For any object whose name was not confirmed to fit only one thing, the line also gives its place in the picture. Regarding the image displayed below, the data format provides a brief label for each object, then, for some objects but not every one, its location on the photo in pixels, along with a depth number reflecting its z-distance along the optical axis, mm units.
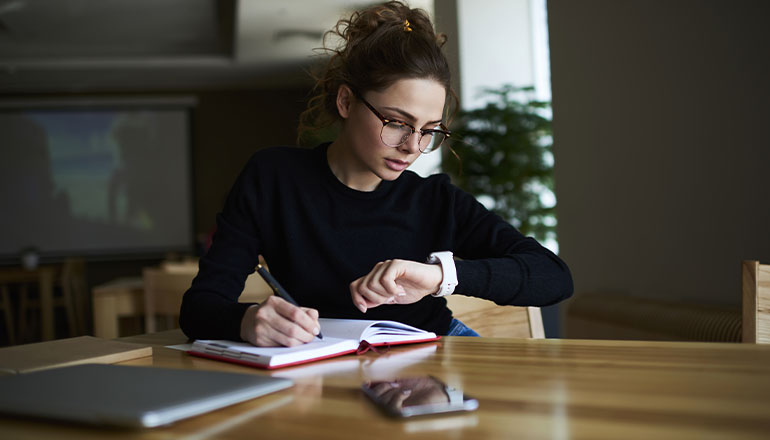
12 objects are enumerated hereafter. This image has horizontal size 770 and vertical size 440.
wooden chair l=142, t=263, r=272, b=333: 1917
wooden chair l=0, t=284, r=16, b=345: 6902
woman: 1242
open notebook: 867
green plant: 3855
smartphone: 592
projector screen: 8555
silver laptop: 565
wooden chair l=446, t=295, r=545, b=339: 1470
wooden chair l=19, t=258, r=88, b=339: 6906
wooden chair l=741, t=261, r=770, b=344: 997
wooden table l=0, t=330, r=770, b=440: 545
